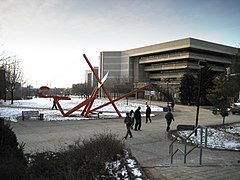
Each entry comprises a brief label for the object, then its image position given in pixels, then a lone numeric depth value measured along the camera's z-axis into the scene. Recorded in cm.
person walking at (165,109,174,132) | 1629
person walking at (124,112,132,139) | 1359
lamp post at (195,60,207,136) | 1356
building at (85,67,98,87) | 12341
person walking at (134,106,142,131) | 1646
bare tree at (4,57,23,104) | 4257
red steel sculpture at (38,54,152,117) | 2398
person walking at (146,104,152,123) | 2089
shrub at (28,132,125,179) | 510
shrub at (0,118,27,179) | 446
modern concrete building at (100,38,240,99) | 7090
